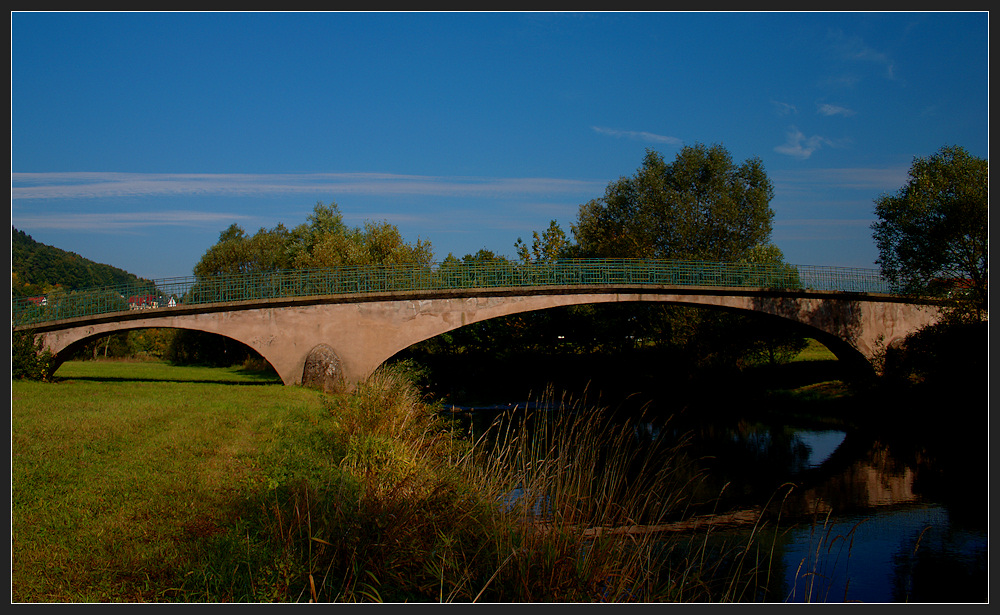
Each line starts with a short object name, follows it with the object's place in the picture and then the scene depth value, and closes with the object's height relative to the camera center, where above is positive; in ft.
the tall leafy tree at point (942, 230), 66.03 +8.44
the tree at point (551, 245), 128.06 +12.97
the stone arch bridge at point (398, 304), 68.54 +0.66
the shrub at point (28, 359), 60.93 -4.73
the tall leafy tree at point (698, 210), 112.98 +17.53
